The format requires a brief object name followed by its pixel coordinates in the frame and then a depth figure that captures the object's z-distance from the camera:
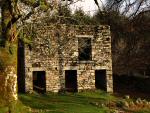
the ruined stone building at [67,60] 19.63
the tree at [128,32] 22.33
